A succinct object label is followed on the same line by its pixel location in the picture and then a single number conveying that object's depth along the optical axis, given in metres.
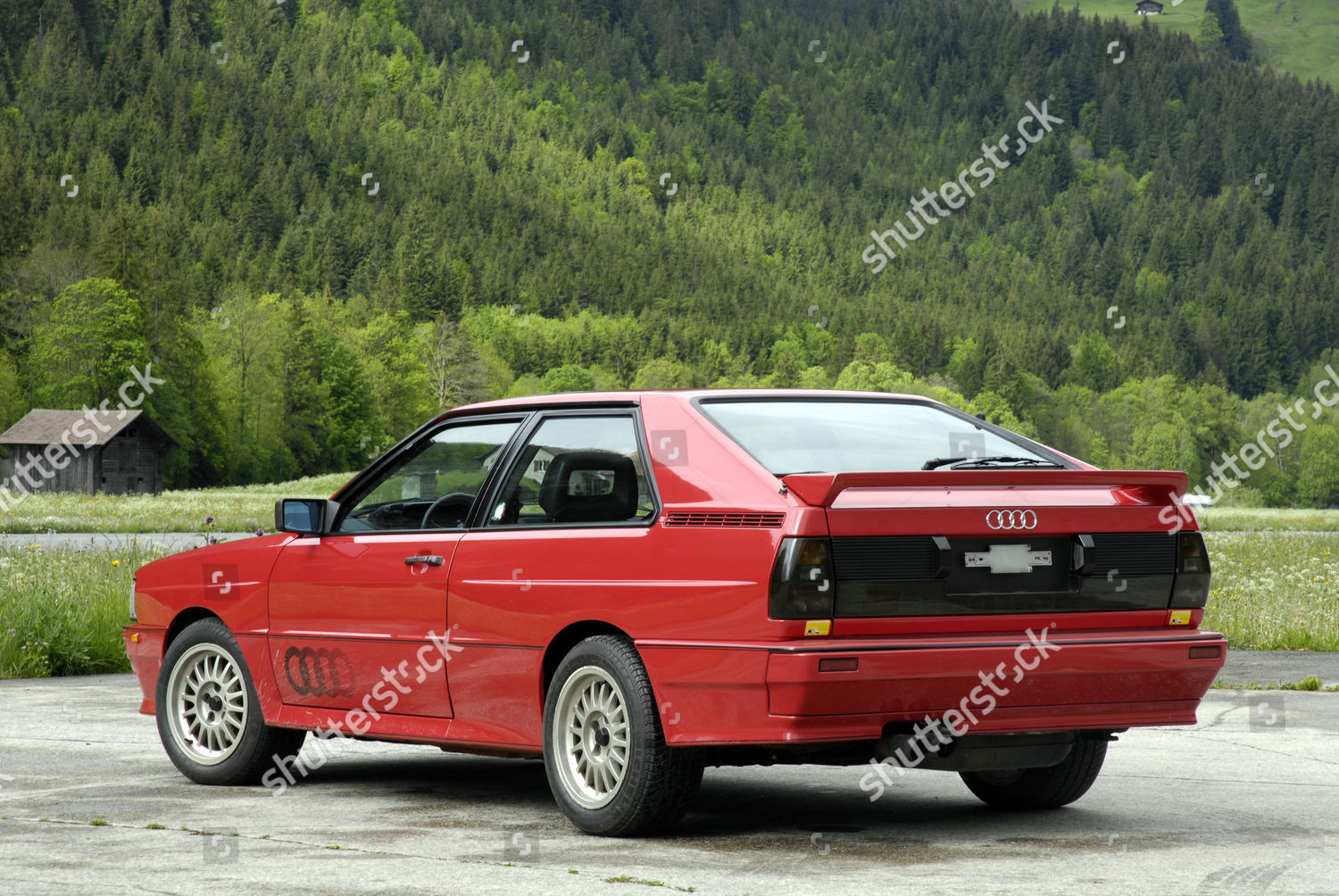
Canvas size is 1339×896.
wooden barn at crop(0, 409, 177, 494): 78.56
